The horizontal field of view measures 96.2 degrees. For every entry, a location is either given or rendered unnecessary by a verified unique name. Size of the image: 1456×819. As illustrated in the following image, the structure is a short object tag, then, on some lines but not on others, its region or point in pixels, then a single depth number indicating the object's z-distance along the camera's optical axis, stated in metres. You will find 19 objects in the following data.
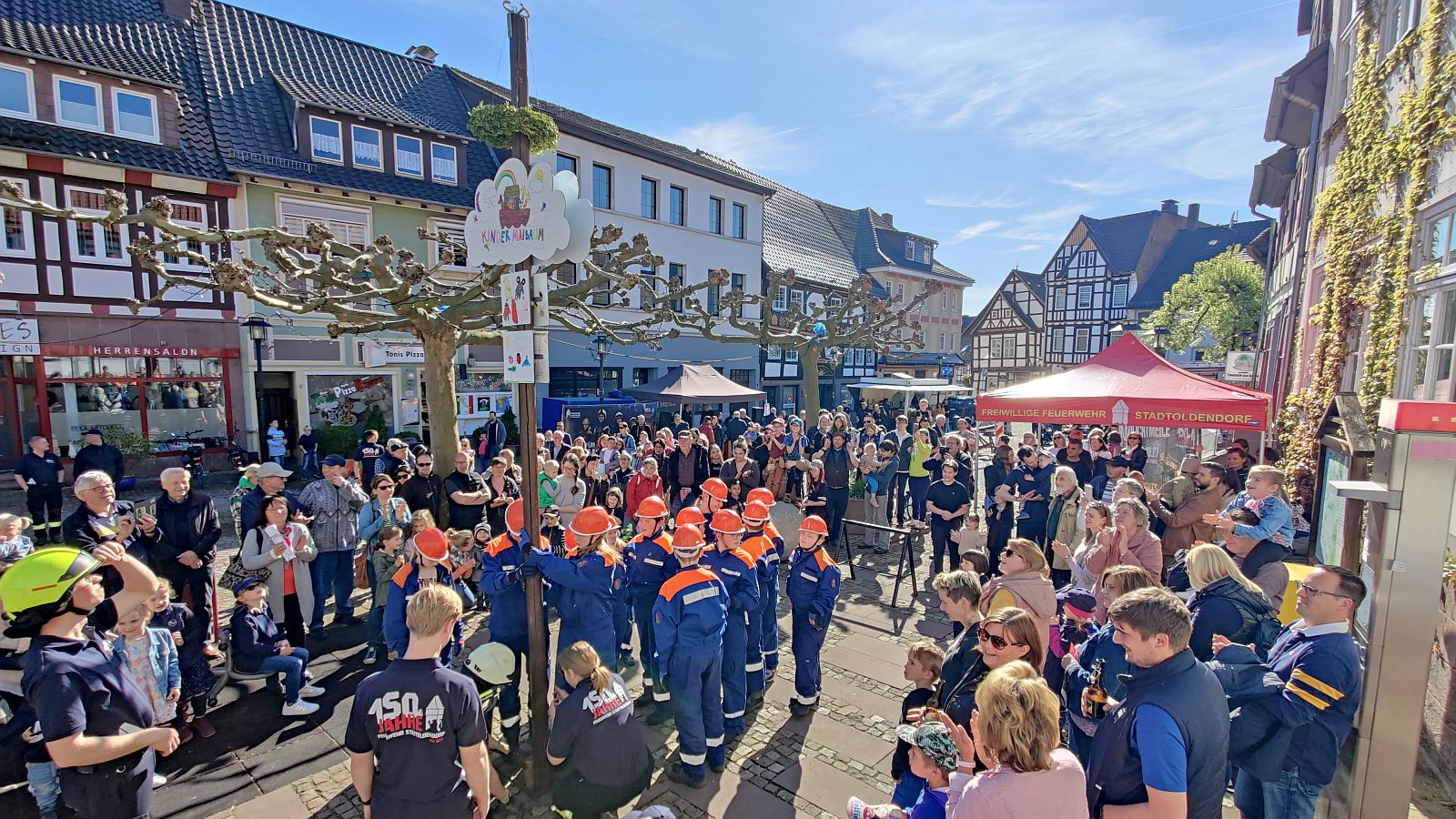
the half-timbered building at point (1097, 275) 41.03
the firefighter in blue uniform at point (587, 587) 4.73
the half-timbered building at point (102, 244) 14.06
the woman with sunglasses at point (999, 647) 3.04
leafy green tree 24.05
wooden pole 4.00
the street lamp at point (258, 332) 12.77
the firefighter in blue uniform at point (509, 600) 4.80
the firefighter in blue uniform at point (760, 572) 5.46
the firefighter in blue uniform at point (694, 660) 4.35
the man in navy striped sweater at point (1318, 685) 3.03
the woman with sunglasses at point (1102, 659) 3.49
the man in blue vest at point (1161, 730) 2.47
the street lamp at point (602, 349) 17.66
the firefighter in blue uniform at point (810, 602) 5.16
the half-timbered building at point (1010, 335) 44.09
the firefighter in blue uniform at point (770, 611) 5.74
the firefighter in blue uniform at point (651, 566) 5.42
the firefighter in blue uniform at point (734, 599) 4.93
